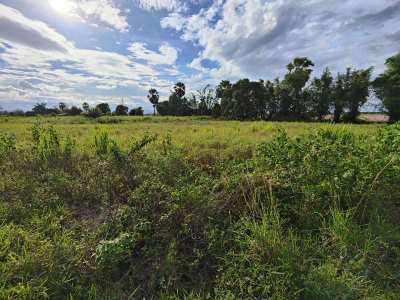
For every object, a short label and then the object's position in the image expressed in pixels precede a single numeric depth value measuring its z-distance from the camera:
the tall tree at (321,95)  32.00
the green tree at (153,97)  57.22
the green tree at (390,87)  26.03
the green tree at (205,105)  49.81
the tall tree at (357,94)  30.11
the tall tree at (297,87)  33.28
